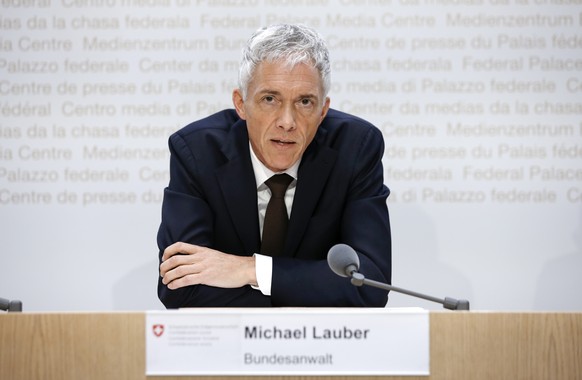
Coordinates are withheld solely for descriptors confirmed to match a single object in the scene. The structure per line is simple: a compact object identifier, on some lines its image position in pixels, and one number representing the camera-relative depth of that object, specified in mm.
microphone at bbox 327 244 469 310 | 4180
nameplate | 3490
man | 5465
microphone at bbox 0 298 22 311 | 4137
